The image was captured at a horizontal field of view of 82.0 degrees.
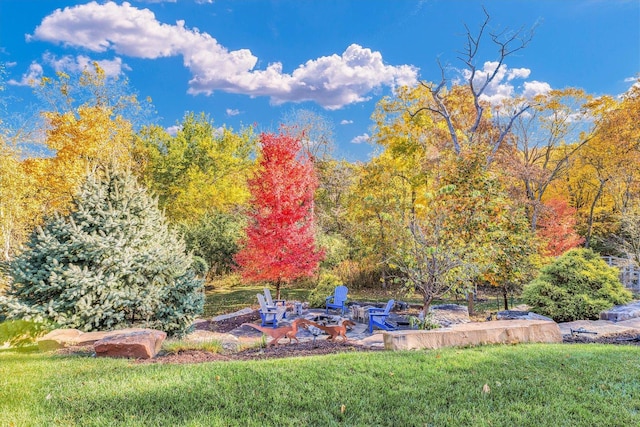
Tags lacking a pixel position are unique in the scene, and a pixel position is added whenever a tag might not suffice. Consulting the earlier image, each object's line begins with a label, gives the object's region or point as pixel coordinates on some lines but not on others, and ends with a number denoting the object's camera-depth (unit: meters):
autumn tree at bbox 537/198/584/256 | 13.43
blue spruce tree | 6.08
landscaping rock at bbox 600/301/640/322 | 8.42
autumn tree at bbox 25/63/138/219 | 15.41
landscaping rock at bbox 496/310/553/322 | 8.38
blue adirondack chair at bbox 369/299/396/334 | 8.32
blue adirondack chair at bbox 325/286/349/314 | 10.62
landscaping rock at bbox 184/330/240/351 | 6.31
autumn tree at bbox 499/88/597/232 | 19.44
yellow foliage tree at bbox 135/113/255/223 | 20.44
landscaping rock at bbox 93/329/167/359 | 5.07
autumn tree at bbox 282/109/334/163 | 28.83
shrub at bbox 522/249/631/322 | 8.83
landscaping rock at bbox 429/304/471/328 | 7.85
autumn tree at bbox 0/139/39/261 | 11.36
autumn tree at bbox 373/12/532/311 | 8.38
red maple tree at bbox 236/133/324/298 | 10.86
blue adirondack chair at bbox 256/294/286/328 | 9.05
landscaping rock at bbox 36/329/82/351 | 5.53
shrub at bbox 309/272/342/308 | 11.71
